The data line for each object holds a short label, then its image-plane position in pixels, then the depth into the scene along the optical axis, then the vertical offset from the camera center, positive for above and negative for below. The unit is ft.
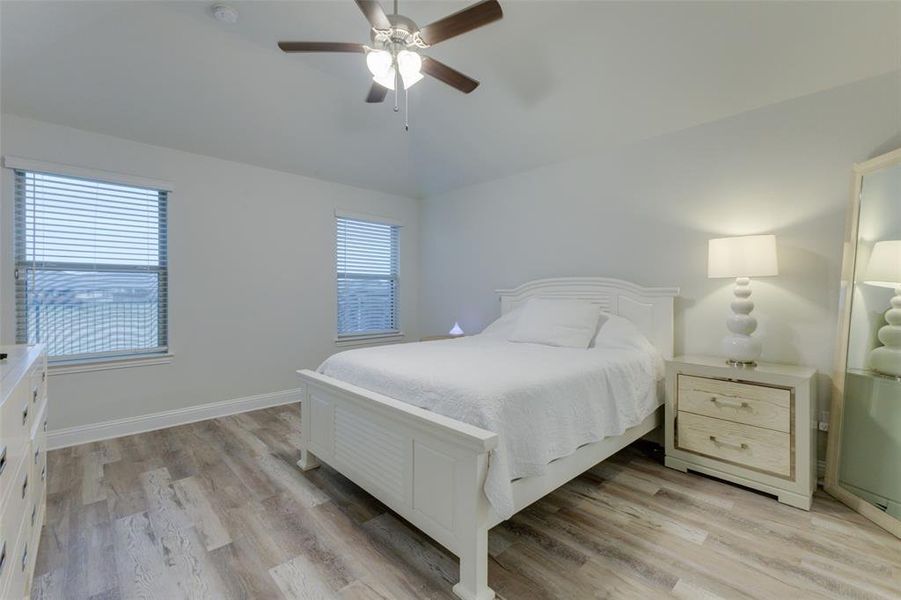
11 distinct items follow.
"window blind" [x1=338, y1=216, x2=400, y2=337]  14.66 +0.40
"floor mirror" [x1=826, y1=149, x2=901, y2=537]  6.47 -1.05
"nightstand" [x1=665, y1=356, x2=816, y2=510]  6.88 -2.47
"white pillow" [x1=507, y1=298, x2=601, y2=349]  9.55 -0.82
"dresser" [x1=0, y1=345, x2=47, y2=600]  3.31 -2.01
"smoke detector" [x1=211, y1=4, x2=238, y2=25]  7.51 +5.30
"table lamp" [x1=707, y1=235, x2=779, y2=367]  7.59 +0.48
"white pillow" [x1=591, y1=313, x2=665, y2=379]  9.12 -1.08
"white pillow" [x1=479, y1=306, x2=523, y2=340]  11.46 -1.08
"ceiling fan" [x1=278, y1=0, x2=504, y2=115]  5.43 +3.80
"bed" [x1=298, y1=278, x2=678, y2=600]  4.88 -2.12
